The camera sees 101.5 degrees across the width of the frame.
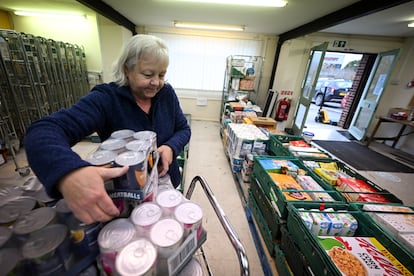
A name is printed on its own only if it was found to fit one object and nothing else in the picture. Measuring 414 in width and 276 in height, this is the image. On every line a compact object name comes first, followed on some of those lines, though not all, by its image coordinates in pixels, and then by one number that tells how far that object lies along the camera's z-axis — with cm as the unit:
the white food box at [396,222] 95
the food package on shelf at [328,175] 147
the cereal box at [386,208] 109
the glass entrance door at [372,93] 399
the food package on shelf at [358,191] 126
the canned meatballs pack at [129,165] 45
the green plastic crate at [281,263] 111
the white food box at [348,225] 105
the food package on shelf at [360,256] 81
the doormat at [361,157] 324
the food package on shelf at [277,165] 161
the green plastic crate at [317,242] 83
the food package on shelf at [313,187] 129
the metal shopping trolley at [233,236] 52
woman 39
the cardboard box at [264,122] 298
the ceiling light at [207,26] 371
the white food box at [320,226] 104
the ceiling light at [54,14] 359
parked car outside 805
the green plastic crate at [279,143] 197
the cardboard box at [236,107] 357
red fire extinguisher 459
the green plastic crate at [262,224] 136
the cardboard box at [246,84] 409
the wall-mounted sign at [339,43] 418
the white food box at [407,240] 87
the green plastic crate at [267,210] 129
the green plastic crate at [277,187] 125
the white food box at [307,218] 104
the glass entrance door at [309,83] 356
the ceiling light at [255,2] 226
